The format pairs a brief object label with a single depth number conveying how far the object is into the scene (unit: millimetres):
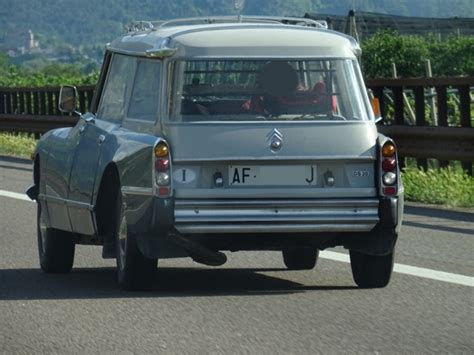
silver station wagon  17592
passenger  18243
